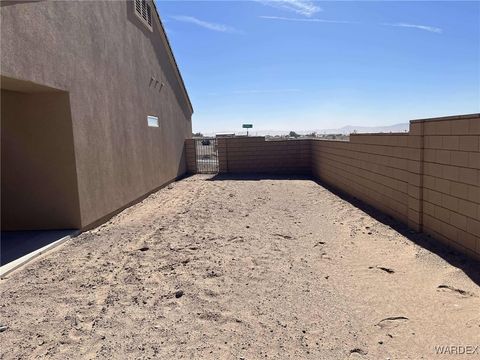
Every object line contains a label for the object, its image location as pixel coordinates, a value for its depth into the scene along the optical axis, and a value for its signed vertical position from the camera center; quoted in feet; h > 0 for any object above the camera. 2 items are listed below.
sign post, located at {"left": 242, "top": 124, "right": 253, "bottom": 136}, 91.42 +1.79
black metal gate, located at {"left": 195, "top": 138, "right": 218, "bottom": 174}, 68.90 -4.32
